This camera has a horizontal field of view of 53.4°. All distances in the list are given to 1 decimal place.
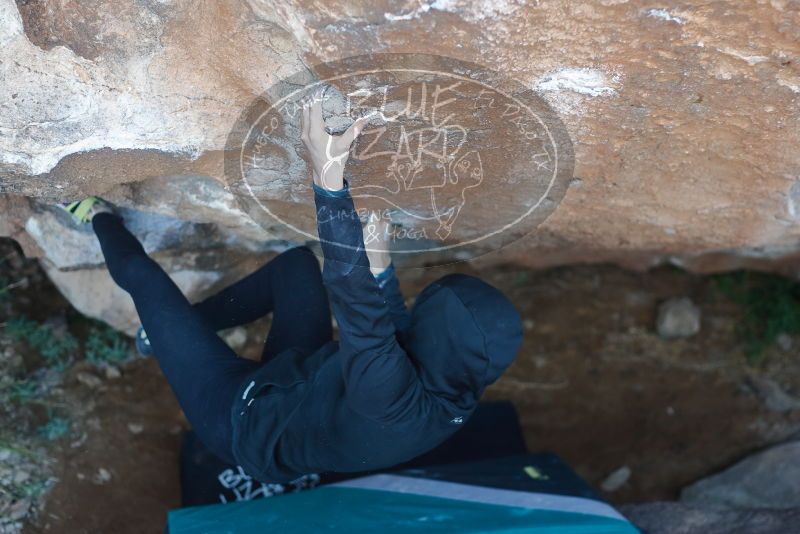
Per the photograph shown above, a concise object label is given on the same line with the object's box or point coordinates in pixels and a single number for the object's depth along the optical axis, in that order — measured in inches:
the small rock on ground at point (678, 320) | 114.3
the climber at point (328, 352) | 53.4
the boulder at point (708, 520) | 85.6
